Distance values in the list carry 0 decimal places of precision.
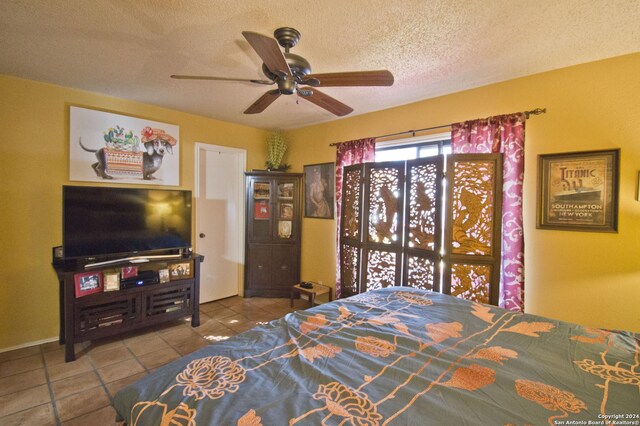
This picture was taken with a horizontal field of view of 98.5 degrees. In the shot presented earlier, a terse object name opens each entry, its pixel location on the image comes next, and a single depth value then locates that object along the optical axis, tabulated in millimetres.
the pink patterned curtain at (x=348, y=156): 3386
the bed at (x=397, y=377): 838
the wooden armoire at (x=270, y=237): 4184
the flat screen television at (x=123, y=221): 2656
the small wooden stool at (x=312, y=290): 3648
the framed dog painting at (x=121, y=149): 2910
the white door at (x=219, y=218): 3947
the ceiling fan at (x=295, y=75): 1526
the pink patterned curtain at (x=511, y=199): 2358
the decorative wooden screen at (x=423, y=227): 2436
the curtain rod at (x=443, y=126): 2312
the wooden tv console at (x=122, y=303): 2477
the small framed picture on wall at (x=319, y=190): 3840
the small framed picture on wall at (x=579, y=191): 2053
